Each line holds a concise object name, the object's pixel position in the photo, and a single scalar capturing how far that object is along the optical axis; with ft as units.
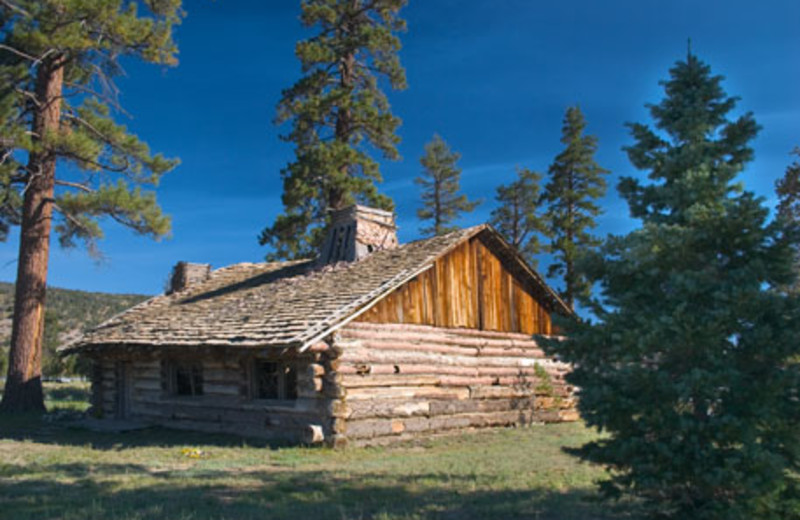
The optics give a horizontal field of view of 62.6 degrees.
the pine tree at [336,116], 91.81
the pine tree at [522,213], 125.59
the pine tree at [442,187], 136.56
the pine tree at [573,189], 113.09
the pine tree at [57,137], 66.08
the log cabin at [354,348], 45.83
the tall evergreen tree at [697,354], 19.57
